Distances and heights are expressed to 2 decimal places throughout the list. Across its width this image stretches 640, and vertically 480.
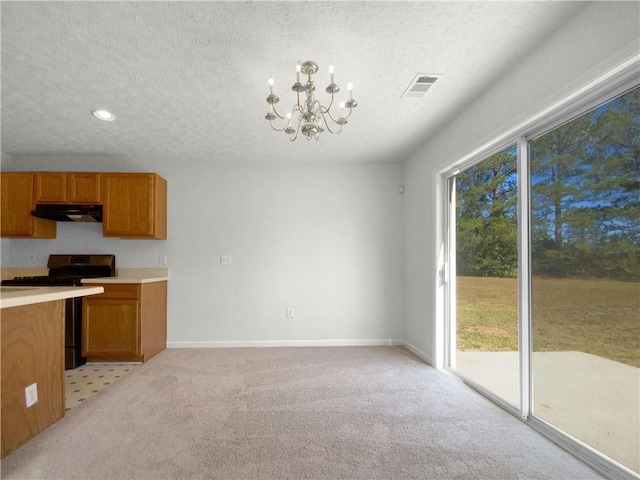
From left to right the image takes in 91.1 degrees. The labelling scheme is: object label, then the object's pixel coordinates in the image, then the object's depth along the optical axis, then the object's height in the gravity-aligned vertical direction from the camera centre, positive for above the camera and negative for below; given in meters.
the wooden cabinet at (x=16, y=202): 3.71 +0.45
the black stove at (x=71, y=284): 3.38 -0.50
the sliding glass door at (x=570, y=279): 1.64 -0.23
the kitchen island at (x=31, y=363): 1.81 -0.78
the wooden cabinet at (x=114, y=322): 3.45 -0.90
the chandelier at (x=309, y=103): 1.79 +0.86
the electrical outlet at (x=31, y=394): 1.95 -0.97
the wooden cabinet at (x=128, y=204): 3.74 +0.44
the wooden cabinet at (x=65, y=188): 3.72 +0.62
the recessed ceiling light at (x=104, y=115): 2.83 +1.15
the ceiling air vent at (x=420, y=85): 2.28 +1.20
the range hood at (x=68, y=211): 3.68 +0.34
